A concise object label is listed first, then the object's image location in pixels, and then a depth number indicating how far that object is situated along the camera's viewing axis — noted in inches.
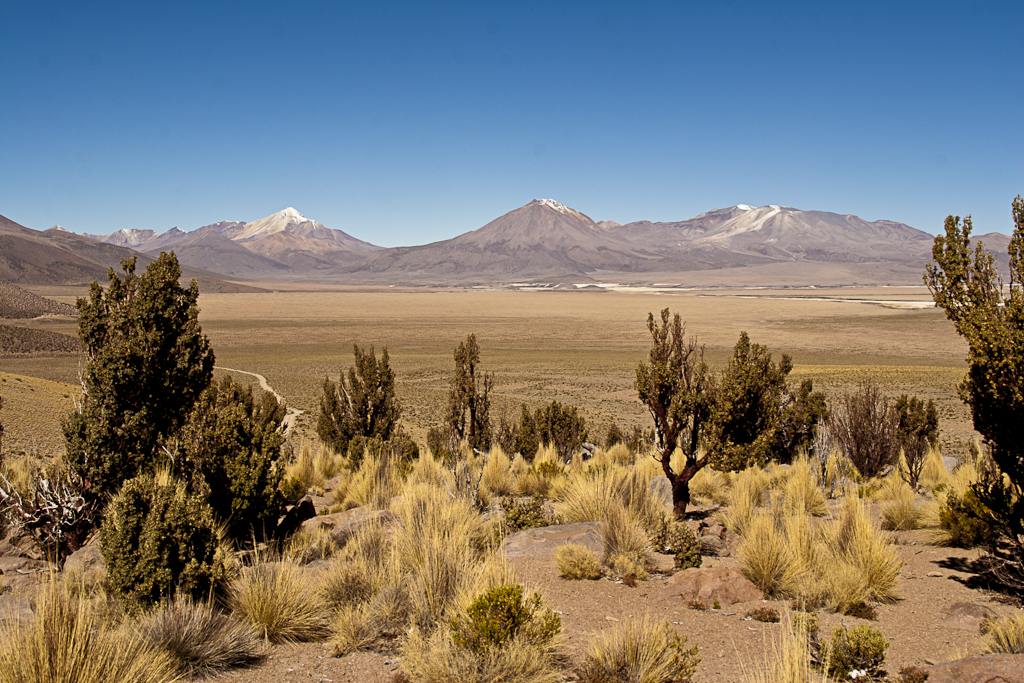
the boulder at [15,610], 173.3
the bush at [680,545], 297.3
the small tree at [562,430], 693.9
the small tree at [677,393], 399.2
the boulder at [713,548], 327.0
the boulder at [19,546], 308.2
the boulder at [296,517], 325.2
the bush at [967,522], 303.4
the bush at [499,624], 179.2
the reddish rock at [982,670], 157.1
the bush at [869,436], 590.2
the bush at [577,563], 275.6
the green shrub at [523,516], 357.4
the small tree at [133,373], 327.6
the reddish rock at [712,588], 251.6
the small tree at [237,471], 293.3
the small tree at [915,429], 567.2
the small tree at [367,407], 711.7
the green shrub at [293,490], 362.3
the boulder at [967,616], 229.1
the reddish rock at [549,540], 305.3
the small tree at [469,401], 621.0
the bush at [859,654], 177.9
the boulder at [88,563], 239.9
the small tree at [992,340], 245.9
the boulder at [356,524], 292.7
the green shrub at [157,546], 208.4
